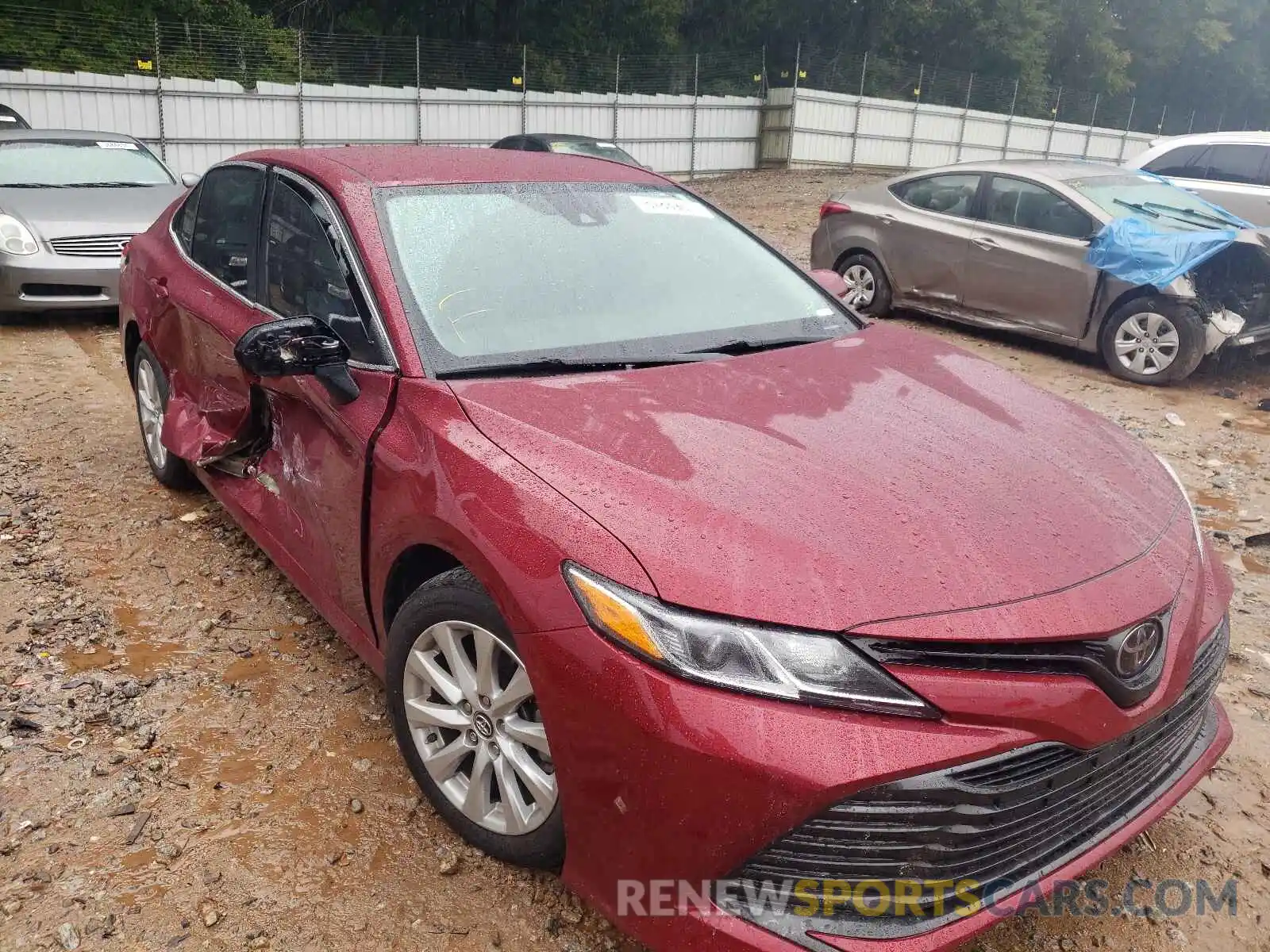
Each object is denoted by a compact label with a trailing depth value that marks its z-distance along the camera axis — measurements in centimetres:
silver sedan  766
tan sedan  710
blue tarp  688
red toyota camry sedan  177
